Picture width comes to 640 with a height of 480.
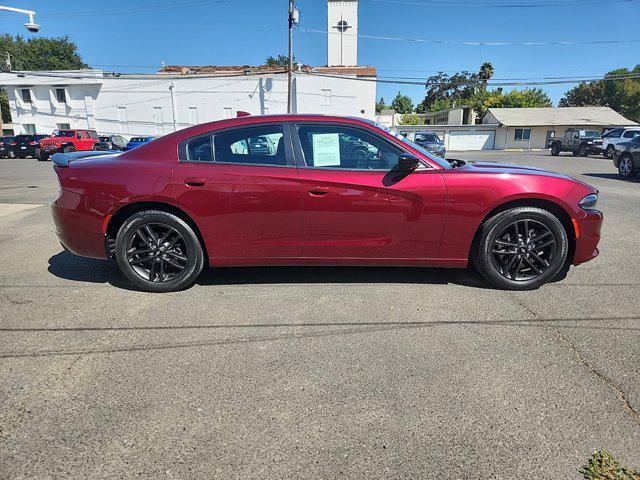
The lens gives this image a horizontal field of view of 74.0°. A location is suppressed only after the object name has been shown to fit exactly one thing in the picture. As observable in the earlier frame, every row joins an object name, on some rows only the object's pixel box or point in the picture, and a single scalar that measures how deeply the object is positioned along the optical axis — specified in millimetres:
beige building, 47656
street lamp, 14606
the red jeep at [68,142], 26486
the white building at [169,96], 35281
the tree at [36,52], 74250
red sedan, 3719
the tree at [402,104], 92875
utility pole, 28172
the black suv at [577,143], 30819
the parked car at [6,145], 28359
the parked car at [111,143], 28016
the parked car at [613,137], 27141
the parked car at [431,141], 26875
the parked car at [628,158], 13093
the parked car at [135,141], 25162
